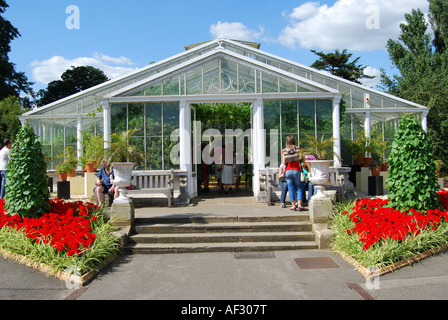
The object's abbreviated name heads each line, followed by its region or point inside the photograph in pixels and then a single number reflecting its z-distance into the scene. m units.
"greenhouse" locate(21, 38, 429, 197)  10.24
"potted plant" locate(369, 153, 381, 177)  12.81
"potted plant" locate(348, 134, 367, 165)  12.98
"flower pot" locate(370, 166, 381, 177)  12.42
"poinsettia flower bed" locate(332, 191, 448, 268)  5.29
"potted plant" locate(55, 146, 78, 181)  12.76
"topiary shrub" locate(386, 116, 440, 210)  6.33
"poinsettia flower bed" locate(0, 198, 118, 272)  5.30
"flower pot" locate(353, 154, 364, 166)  13.05
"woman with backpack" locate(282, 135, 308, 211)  7.97
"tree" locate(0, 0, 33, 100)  25.14
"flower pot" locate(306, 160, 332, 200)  7.17
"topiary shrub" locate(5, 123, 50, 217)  6.41
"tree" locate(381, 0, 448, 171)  18.64
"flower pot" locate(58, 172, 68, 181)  12.64
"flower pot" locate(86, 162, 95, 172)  12.13
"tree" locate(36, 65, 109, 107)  36.22
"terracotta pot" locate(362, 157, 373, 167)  13.02
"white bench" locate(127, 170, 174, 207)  10.09
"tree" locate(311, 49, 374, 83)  32.47
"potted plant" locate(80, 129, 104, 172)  12.13
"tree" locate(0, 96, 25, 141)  19.41
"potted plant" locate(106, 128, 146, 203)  7.21
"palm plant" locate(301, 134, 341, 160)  7.35
